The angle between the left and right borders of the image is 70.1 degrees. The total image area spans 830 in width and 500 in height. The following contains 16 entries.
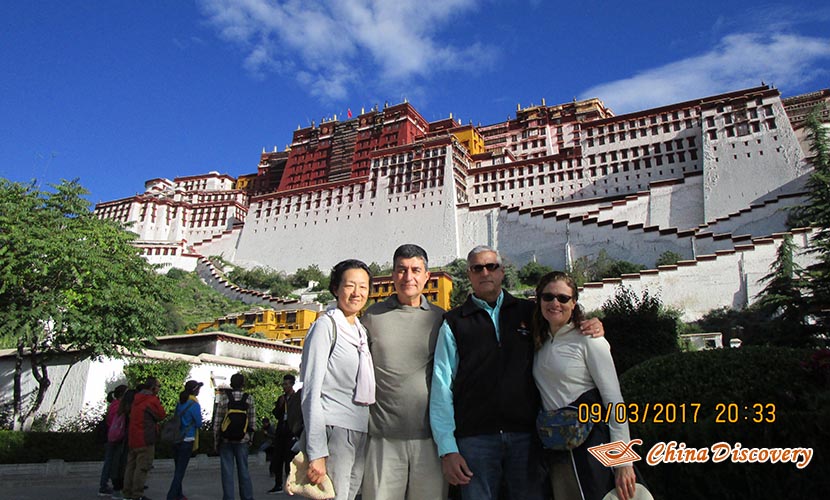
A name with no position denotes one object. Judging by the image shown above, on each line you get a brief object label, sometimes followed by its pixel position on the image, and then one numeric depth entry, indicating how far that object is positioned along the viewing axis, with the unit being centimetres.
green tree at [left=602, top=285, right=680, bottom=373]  1325
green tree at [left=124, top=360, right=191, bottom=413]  1516
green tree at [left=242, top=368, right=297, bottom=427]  1571
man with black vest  346
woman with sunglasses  334
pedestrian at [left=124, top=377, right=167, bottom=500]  690
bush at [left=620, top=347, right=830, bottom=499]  363
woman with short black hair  338
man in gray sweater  352
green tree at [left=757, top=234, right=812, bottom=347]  1506
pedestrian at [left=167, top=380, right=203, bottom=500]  678
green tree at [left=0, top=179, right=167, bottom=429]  1276
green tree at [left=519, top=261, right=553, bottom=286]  4110
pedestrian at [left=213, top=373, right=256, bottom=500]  626
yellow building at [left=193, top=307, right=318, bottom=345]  3719
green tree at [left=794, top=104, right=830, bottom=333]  1538
